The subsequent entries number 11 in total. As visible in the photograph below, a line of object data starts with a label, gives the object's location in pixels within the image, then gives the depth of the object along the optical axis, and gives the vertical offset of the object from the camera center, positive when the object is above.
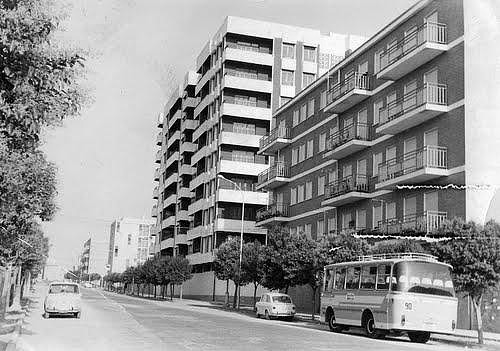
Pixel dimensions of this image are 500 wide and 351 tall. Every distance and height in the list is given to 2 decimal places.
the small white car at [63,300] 28.69 -0.84
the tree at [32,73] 9.08 +3.06
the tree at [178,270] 77.12 +1.86
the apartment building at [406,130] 30.86 +9.66
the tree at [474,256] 24.23 +1.59
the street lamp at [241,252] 54.28 +2.98
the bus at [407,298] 23.81 -0.07
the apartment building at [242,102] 74.75 +21.96
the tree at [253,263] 47.59 +1.96
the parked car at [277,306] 37.88 -0.94
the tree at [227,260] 57.78 +2.49
